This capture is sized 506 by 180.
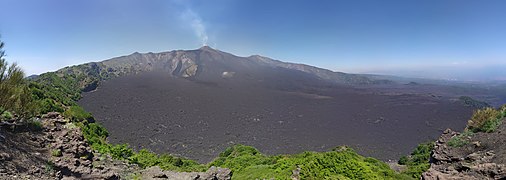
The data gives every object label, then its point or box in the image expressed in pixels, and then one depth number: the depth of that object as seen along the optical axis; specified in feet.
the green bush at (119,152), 45.84
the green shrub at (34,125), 33.62
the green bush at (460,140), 37.12
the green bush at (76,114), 84.69
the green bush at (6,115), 30.51
